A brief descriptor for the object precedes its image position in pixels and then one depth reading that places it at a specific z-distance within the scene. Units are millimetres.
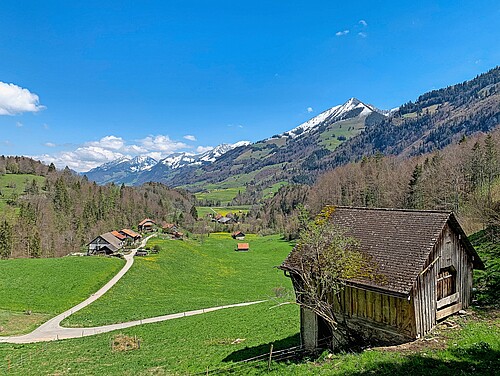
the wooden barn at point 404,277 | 16000
